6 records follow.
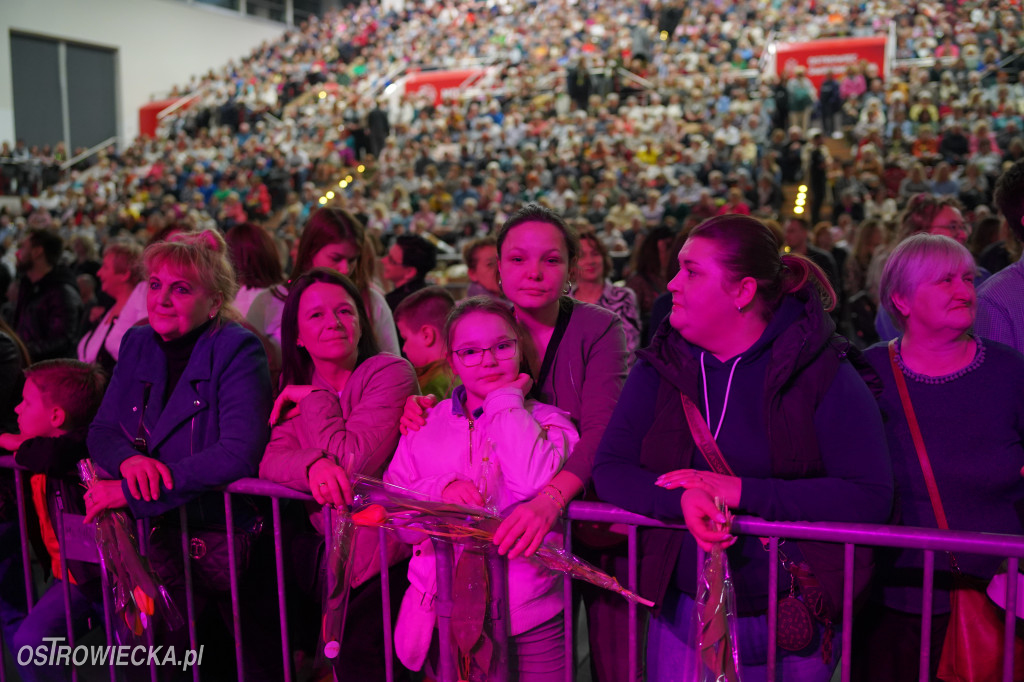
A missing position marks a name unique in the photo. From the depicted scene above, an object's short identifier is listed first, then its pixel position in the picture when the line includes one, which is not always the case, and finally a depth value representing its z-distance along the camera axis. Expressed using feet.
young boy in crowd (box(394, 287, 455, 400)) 9.05
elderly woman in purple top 6.14
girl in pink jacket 6.19
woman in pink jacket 6.85
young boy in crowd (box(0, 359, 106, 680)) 7.91
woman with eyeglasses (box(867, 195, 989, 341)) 12.19
